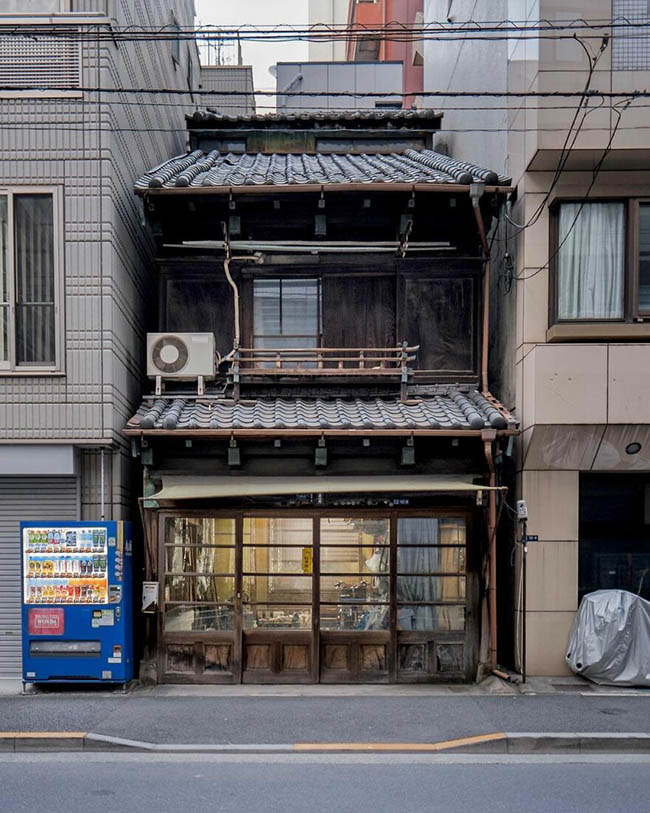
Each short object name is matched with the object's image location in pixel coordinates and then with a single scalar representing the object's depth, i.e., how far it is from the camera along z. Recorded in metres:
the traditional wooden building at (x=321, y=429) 11.46
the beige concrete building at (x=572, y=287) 10.95
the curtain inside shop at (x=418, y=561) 11.72
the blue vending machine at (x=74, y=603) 10.70
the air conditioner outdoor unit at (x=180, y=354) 12.10
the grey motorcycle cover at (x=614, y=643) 10.91
